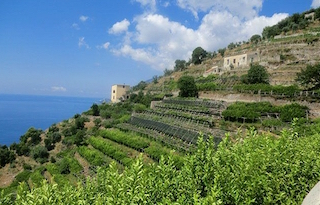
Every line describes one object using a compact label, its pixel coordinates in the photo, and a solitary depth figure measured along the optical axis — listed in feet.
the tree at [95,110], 170.74
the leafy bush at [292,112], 83.05
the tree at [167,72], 283.63
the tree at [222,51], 240.40
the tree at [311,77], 93.09
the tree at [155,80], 248.32
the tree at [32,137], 136.05
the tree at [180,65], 277.23
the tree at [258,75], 115.55
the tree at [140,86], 239.67
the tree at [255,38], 228.16
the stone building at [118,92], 252.01
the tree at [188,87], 138.77
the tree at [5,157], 114.97
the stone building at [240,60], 155.53
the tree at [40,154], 111.86
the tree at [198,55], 264.42
